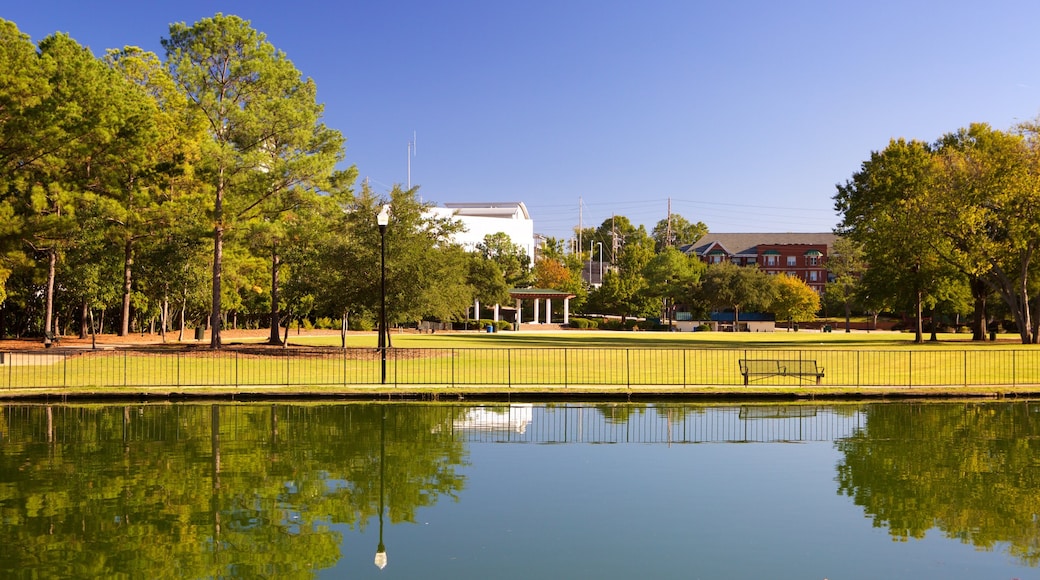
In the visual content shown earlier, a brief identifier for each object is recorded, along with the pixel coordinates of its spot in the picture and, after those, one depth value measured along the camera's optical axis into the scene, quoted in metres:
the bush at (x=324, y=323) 89.50
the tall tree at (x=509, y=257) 113.81
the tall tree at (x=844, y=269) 123.69
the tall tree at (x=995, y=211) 56.66
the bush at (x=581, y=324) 107.74
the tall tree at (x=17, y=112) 38.97
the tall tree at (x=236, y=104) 41.44
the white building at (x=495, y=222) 150.38
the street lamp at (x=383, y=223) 27.57
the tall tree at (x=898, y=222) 61.59
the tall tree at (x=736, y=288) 107.19
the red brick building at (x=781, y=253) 159.88
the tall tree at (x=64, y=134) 40.28
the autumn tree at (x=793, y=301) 111.69
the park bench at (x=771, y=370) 29.04
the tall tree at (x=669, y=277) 115.56
